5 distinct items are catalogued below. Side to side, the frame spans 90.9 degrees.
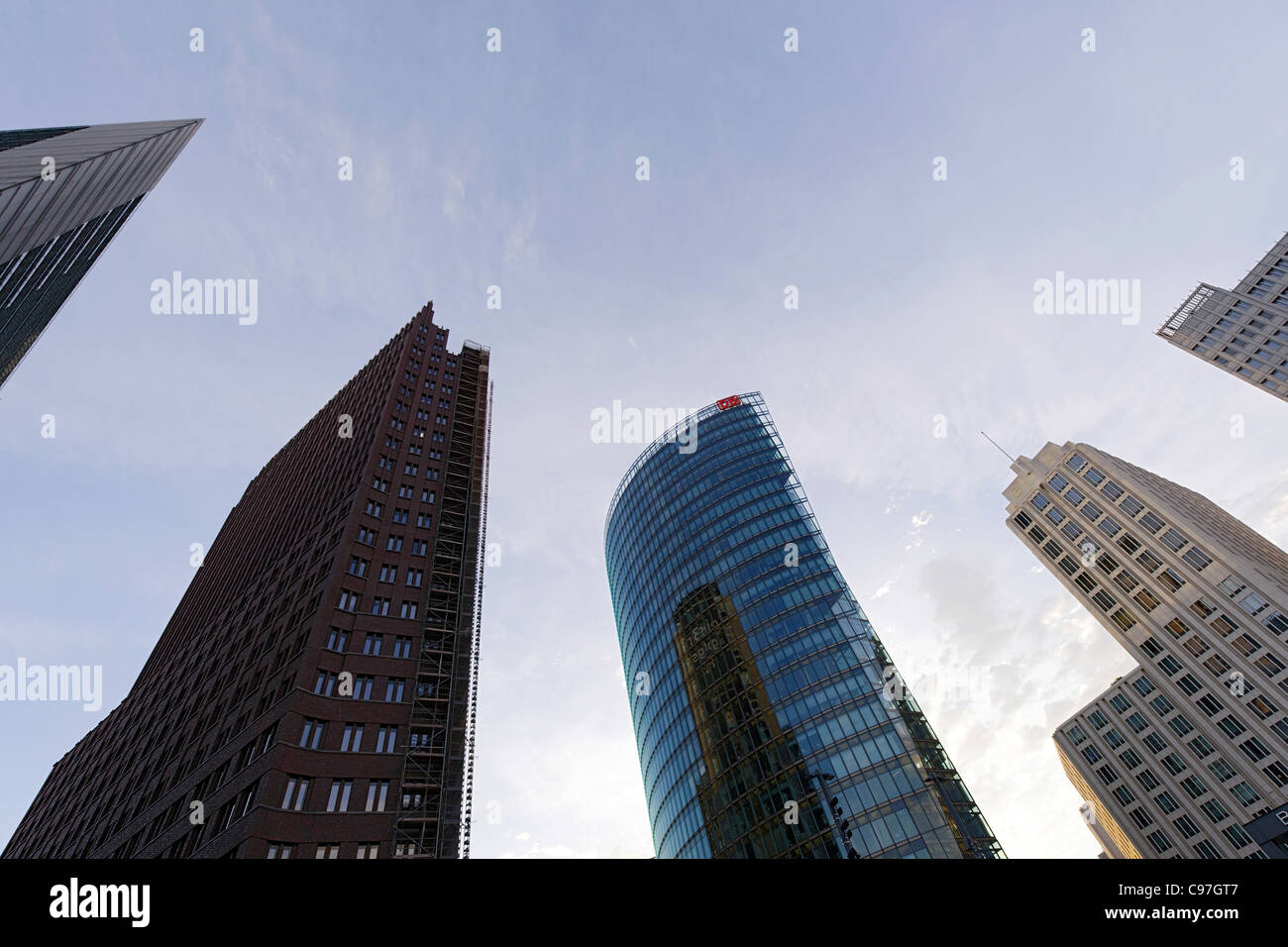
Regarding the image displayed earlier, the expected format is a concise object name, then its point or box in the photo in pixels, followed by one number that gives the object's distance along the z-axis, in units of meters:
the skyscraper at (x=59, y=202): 36.69
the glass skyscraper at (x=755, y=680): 56.91
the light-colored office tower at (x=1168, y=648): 81.25
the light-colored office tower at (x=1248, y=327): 112.81
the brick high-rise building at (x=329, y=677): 37.72
